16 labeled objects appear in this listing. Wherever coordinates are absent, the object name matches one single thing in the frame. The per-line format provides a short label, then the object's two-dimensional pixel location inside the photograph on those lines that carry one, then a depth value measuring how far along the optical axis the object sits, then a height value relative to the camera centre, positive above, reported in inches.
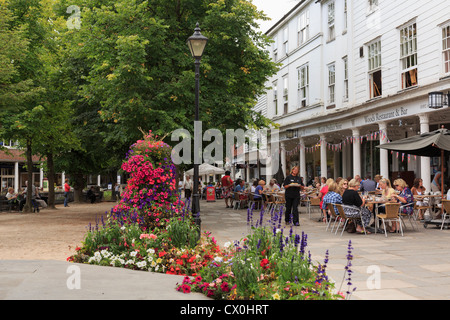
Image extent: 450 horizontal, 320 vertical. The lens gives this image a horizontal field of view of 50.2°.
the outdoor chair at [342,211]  509.0 -33.2
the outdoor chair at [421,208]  617.6 -37.2
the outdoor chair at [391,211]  495.3 -32.9
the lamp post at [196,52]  442.9 +122.2
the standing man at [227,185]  1062.9 -8.6
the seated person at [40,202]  1072.7 -42.5
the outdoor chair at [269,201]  807.1 -35.4
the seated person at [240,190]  974.0 -19.0
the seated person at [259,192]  883.4 -20.8
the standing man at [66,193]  1311.5 -27.6
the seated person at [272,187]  898.9 -12.1
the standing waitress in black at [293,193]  595.2 -15.8
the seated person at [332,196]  570.9 -19.1
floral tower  452.8 -4.6
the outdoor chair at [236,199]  980.6 -36.8
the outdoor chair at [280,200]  758.4 -31.7
